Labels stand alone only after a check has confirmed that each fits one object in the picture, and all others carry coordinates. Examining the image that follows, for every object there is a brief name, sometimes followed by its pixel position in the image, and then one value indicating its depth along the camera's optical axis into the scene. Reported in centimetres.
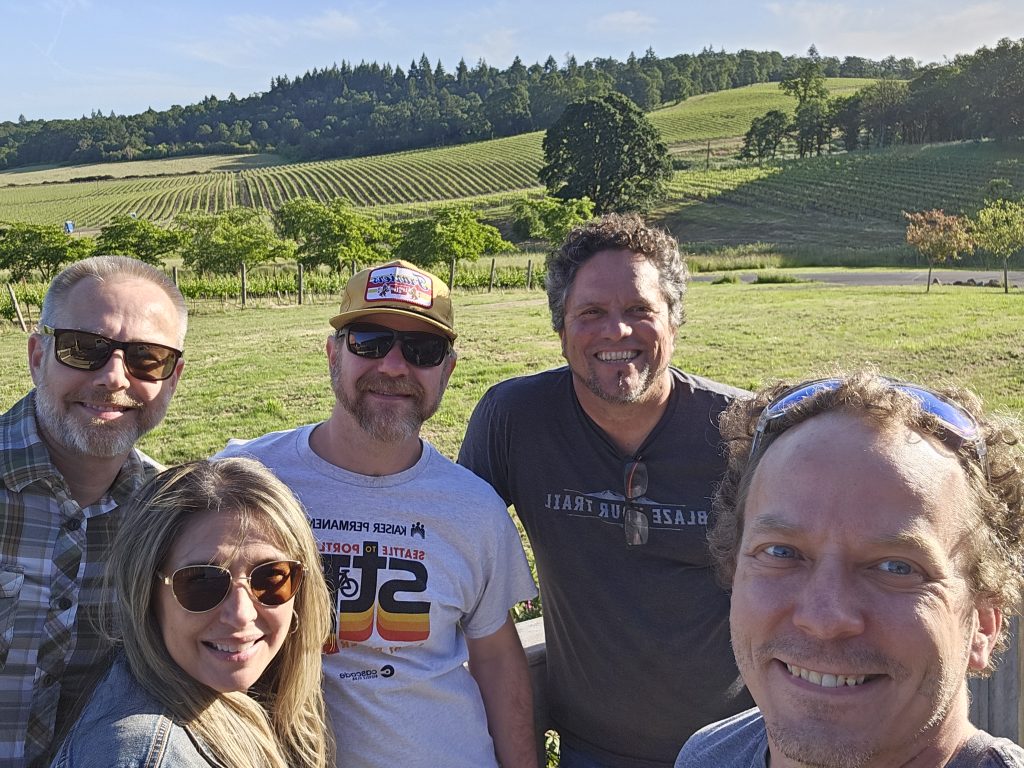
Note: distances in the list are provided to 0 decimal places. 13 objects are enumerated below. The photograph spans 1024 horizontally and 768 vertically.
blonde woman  171
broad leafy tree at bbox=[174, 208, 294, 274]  3294
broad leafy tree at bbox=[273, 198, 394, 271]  3494
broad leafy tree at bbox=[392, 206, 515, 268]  3381
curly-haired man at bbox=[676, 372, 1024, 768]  126
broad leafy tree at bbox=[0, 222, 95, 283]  3406
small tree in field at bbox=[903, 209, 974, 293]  2577
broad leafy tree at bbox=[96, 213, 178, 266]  3491
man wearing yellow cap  223
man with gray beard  209
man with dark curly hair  266
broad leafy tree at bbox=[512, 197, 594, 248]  4453
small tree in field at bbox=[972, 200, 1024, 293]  2517
